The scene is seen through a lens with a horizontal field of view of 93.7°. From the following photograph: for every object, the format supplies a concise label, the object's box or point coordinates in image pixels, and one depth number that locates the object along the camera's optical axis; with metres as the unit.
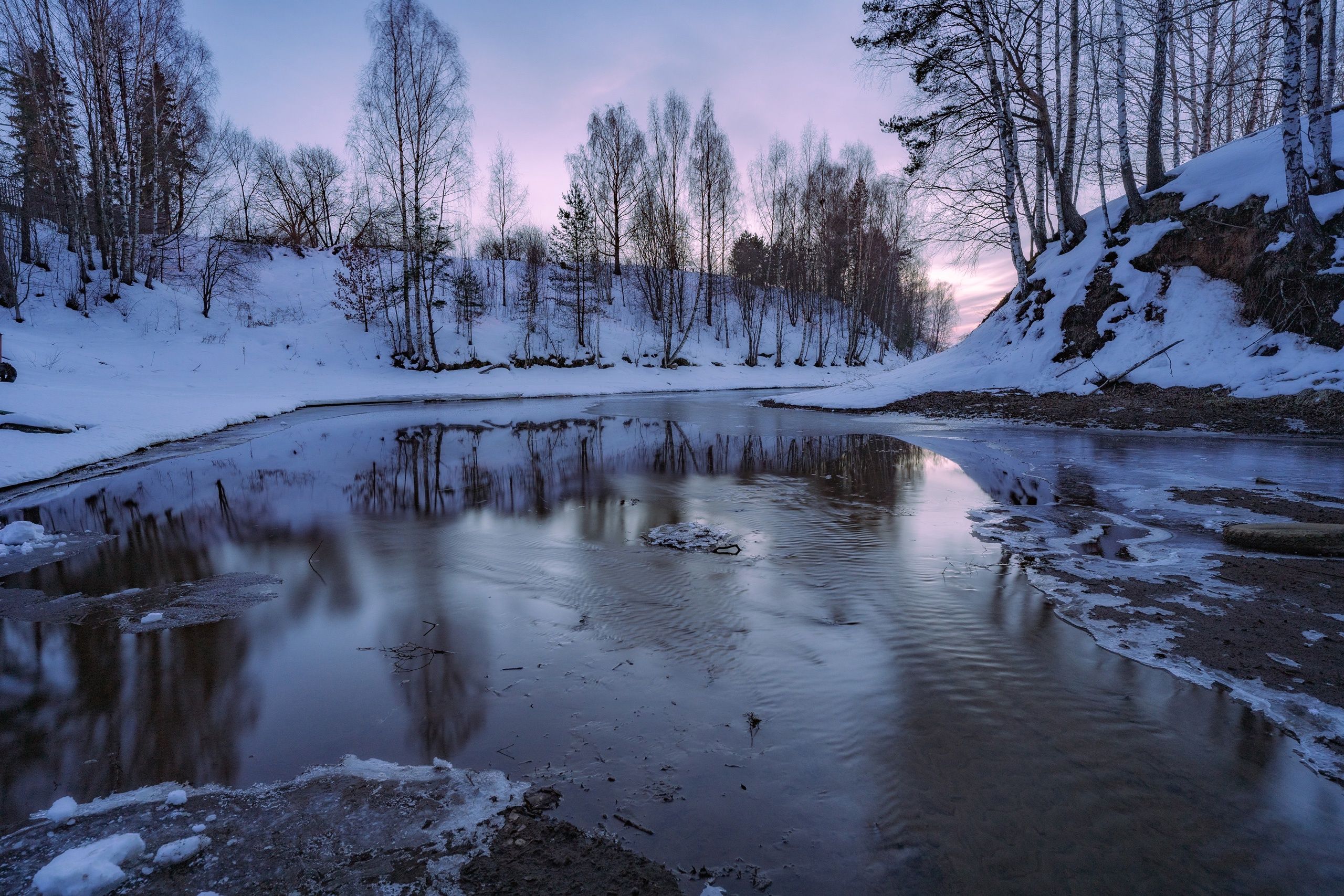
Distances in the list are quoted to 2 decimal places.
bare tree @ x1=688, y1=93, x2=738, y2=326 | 36.03
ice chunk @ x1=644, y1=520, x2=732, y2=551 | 5.38
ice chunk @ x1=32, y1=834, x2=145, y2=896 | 1.85
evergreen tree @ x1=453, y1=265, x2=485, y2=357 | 31.98
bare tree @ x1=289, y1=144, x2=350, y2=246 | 46.47
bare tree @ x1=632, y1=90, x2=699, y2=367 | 35.31
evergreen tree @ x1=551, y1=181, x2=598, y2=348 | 34.09
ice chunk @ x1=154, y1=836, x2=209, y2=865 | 2.00
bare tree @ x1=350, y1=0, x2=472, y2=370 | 24.97
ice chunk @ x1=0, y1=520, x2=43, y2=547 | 5.42
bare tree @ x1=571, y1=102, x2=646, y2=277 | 36.22
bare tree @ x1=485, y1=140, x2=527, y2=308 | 39.84
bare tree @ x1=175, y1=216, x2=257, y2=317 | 28.48
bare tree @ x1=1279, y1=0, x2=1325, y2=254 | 11.38
